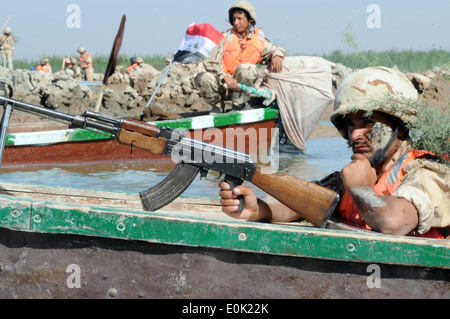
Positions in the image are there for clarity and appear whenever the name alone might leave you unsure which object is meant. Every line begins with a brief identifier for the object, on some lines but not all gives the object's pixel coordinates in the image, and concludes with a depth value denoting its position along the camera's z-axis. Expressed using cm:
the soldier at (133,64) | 2602
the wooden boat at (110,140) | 924
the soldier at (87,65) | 2770
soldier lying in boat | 331
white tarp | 1038
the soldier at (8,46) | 2360
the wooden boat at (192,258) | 329
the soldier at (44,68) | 2703
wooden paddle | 922
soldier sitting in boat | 995
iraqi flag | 1072
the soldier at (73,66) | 2942
